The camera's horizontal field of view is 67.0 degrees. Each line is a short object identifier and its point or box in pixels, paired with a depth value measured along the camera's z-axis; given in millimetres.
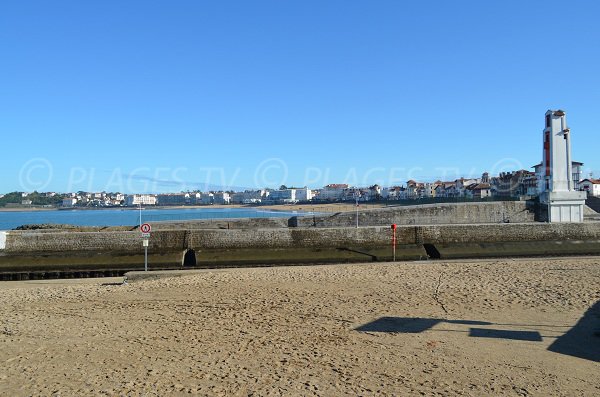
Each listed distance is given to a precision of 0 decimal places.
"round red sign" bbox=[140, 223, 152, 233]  17572
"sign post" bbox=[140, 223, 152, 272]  17547
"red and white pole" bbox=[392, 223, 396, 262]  20009
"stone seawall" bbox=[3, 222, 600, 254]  21625
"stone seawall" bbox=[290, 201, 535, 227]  28984
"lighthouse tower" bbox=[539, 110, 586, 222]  25734
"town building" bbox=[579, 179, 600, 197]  89288
